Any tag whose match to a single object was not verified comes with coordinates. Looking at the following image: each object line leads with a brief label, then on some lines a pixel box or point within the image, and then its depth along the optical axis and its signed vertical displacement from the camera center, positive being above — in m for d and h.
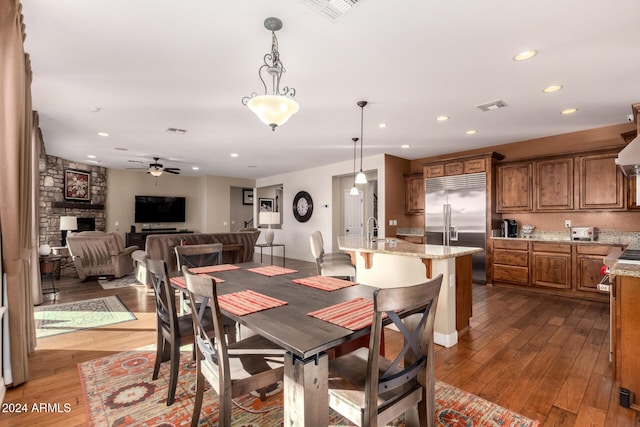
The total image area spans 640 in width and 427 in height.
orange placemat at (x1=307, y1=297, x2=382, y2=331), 1.34 -0.49
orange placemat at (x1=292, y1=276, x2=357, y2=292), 1.98 -0.48
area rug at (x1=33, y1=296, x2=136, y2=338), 3.27 -1.22
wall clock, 8.34 +0.26
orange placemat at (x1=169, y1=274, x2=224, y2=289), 2.02 -0.47
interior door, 7.78 +0.02
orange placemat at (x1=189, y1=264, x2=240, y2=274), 2.50 -0.47
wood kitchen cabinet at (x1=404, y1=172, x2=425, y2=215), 6.65 +0.48
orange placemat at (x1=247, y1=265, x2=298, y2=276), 2.44 -0.47
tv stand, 8.49 -0.66
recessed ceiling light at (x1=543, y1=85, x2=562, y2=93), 3.14 +1.35
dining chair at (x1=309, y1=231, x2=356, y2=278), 3.61 -0.62
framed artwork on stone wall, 7.35 +0.80
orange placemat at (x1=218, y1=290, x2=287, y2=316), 1.54 -0.49
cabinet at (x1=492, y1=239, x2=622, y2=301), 4.34 -0.84
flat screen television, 8.88 +0.22
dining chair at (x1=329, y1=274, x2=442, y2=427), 1.16 -0.75
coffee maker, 5.39 -0.26
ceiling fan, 6.96 +1.16
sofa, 5.11 -0.52
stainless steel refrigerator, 5.39 +0.03
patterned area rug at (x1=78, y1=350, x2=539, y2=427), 1.78 -1.24
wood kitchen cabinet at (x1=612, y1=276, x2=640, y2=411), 1.88 -0.78
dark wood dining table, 1.15 -0.51
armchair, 5.20 -0.68
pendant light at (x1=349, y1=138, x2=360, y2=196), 4.81 +1.27
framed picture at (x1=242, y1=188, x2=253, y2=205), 11.40 +0.75
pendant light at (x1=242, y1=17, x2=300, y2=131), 2.08 +0.80
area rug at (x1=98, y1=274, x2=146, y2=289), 5.12 -1.21
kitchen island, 2.86 -0.62
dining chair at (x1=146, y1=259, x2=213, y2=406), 1.90 -0.76
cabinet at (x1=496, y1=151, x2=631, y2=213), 4.35 +0.47
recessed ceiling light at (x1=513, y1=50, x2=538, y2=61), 2.49 +1.36
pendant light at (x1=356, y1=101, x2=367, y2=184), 3.62 +1.36
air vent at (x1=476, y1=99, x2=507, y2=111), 3.60 +1.36
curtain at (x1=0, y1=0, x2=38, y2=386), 1.85 +0.31
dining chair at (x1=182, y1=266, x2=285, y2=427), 1.37 -0.78
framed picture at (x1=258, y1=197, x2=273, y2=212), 10.27 +0.36
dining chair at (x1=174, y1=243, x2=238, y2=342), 2.84 -0.41
